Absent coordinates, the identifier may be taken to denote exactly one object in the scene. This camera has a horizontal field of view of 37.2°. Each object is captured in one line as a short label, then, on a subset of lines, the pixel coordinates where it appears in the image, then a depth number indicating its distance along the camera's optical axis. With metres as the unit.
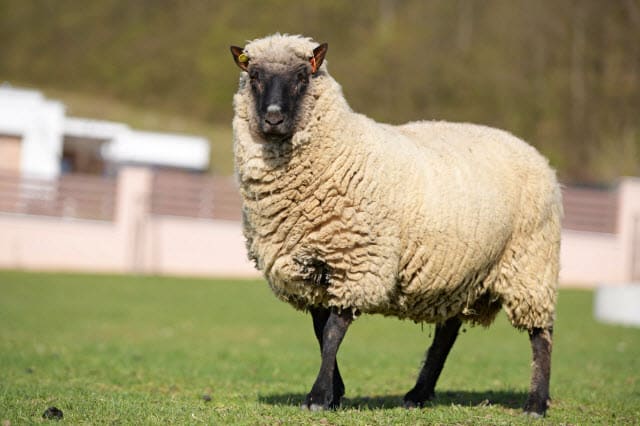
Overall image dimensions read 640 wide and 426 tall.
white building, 36.31
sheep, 6.75
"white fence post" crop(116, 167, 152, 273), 28.59
